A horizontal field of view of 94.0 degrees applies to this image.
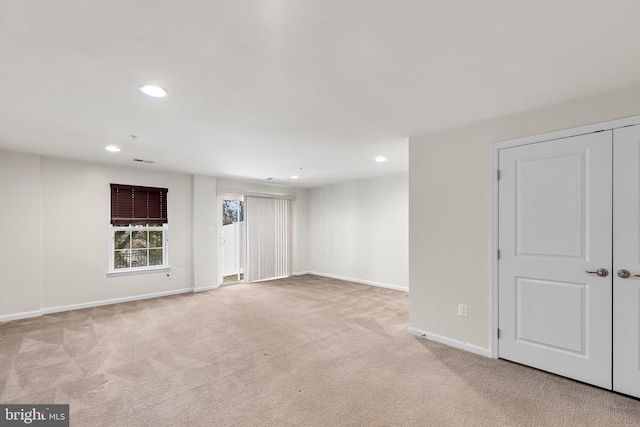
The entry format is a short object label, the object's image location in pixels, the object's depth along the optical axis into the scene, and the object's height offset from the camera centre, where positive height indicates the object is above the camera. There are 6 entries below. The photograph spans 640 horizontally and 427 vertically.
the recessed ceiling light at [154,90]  2.25 +0.94
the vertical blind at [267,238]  7.05 -0.63
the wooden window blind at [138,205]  5.20 +0.14
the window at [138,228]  5.21 -0.29
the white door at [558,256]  2.40 -0.39
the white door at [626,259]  2.26 -0.37
